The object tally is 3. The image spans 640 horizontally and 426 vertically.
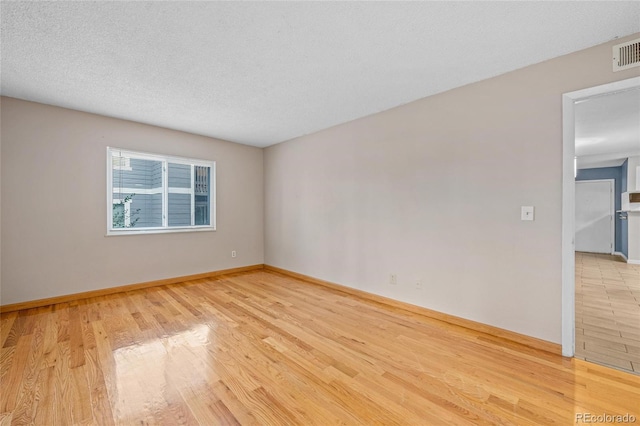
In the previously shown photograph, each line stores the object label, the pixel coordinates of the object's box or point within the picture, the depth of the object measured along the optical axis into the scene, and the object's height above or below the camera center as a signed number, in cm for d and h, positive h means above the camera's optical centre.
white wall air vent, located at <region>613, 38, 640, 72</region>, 190 +114
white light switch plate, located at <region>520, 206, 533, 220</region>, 232 +0
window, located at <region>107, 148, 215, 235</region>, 388 +30
